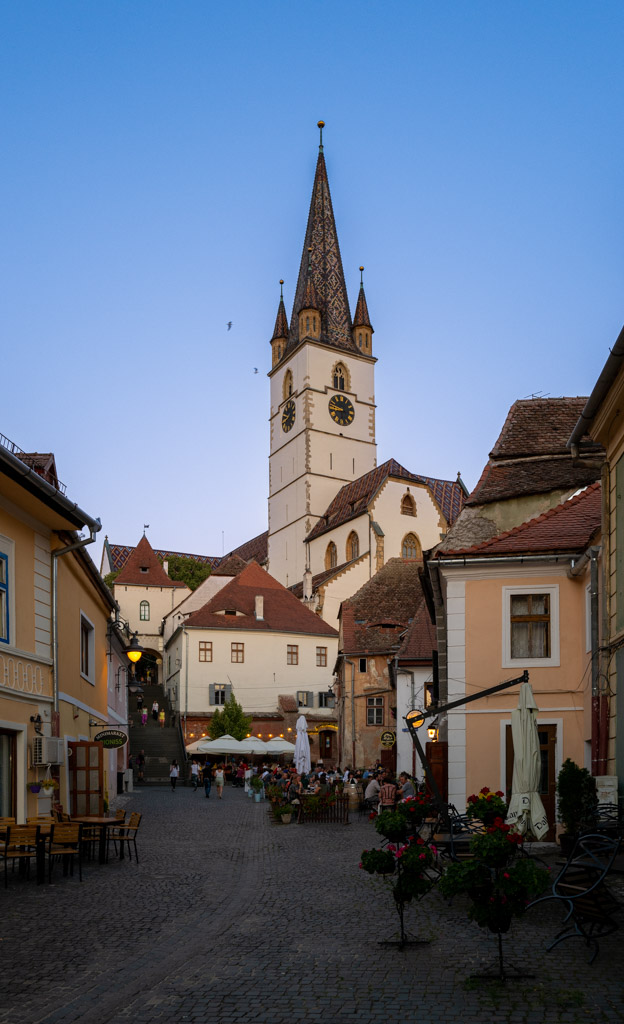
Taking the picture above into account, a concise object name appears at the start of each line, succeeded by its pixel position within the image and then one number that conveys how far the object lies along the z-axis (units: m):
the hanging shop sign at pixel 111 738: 22.95
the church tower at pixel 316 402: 92.50
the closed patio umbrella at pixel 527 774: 14.87
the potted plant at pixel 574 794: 15.20
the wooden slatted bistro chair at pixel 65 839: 14.35
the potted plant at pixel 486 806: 13.08
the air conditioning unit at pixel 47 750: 17.51
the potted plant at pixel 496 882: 8.01
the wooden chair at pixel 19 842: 13.62
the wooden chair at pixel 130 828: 16.67
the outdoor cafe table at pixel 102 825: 15.72
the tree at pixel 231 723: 55.25
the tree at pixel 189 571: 101.88
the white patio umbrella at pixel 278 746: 45.92
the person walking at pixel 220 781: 40.20
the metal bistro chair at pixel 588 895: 8.29
